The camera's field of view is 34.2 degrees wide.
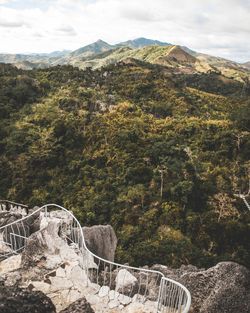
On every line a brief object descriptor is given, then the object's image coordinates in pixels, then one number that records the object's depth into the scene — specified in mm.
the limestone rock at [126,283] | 11000
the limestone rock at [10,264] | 11461
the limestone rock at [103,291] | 10376
